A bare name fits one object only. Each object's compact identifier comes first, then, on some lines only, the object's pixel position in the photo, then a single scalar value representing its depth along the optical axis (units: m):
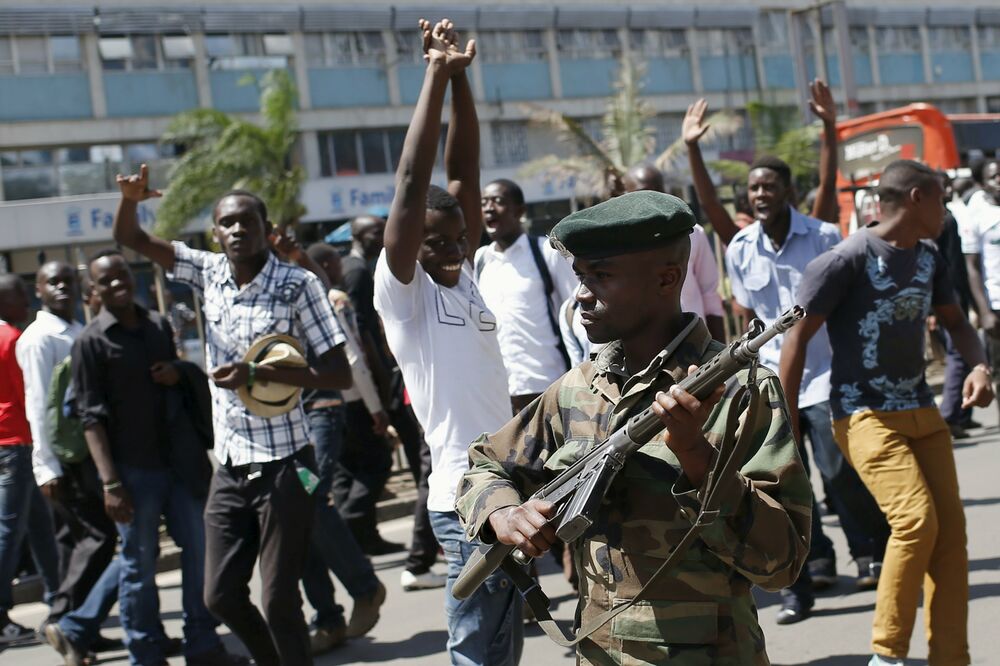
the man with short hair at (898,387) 4.74
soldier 2.54
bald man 6.47
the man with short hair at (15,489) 7.20
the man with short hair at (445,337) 3.95
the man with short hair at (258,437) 4.98
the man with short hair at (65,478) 6.72
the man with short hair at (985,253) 9.73
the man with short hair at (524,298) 6.49
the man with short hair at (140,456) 5.98
